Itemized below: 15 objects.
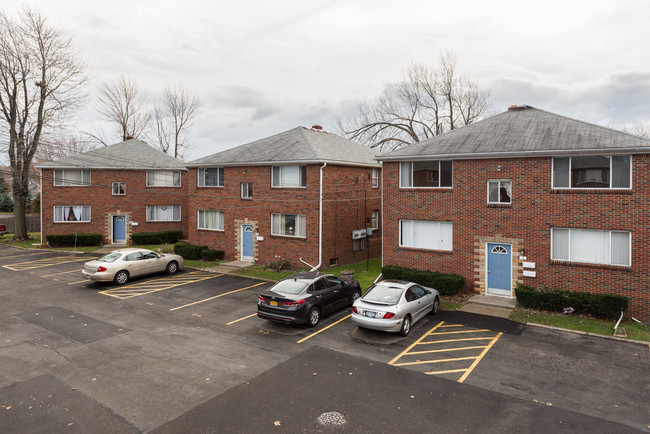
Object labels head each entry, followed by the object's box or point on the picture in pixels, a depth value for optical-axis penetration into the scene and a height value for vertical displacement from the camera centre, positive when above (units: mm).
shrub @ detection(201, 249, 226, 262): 24734 -2735
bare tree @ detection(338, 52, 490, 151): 38312 +9116
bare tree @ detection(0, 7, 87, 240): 32719 +9112
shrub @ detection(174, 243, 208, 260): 25344 -2551
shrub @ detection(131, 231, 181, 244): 31438 -2097
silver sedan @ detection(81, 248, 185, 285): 18516 -2685
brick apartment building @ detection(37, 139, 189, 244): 31328 +1438
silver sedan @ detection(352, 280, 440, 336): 11648 -2976
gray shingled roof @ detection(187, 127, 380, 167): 22375 +3688
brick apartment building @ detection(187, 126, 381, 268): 21969 +671
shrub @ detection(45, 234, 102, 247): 30594 -2174
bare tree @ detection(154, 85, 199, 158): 51750 +10726
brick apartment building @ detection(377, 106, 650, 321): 13984 +168
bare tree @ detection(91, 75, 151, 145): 47062 +11623
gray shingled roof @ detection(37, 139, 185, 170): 31531 +4388
